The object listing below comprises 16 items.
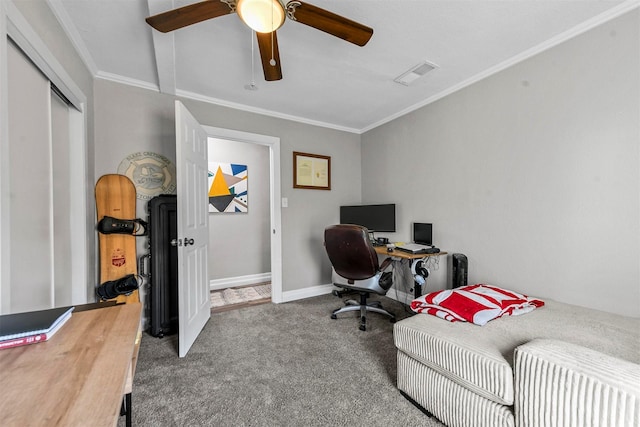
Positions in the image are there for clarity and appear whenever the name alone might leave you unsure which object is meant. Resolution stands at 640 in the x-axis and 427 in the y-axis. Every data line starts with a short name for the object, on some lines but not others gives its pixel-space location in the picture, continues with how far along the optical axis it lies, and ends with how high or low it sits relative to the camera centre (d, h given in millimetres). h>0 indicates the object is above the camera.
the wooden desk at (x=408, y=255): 2436 -404
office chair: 2309 -487
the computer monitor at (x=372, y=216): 3197 -43
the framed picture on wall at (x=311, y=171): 3381 +558
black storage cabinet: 2322 -471
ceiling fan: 1224 +977
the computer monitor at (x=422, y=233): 2851 -232
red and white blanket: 1519 -581
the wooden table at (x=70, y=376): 500 -374
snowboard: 2258 -190
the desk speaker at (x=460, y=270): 2422 -544
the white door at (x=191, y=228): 1993 -111
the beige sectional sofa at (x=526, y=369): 868 -636
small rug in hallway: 3201 -1087
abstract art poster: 3871 +403
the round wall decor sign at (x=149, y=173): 2442 +403
